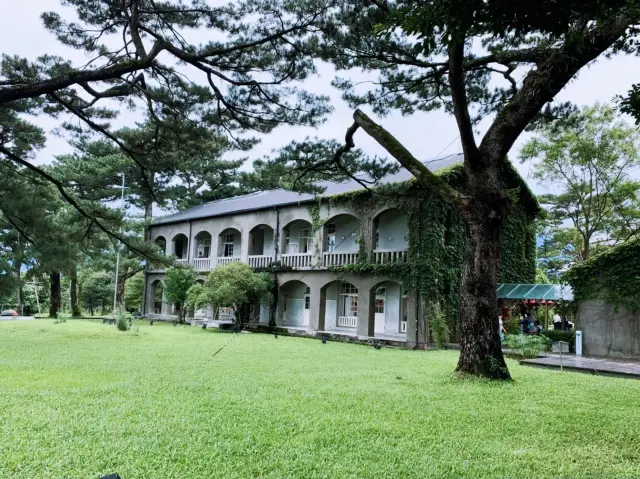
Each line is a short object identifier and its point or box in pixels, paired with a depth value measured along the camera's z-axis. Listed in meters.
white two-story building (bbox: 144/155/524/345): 18.38
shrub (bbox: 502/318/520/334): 17.19
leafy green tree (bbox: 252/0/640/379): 7.78
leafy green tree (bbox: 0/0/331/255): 8.36
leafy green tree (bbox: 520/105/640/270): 23.03
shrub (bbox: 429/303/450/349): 16.25
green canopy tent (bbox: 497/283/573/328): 16.31
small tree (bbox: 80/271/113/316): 35.03
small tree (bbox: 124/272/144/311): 32.84
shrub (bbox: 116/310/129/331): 17.39
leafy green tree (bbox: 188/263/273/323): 19.64
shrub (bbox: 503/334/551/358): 13.52
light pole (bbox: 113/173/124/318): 26.37
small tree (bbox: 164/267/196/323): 24.42
